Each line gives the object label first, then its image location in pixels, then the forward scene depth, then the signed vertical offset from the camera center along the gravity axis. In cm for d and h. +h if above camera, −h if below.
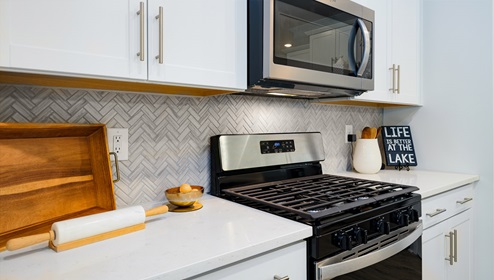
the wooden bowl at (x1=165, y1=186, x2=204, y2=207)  115 -23
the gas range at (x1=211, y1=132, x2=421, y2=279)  101 -24
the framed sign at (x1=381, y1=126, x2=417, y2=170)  215 -7
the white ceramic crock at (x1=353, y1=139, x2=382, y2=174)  197 -13
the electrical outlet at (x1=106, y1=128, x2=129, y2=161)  118 -2
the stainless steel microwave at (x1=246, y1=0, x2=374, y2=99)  113 +37
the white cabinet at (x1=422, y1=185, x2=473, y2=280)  153 -54
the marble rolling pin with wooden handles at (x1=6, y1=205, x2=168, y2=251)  76 -25
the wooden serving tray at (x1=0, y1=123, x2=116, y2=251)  90 -13
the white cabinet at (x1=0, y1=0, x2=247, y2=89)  76 +29
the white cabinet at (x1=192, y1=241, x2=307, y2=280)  80 -37
